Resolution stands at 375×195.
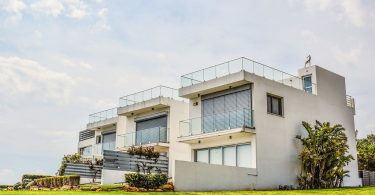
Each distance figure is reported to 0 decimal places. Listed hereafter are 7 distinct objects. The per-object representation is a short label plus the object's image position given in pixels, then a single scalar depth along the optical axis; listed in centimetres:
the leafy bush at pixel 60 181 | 2356
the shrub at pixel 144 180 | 1892
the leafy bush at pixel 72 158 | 3824
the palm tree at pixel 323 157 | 2456
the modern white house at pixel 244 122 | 2273
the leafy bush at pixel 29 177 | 3022
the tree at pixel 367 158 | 3984
